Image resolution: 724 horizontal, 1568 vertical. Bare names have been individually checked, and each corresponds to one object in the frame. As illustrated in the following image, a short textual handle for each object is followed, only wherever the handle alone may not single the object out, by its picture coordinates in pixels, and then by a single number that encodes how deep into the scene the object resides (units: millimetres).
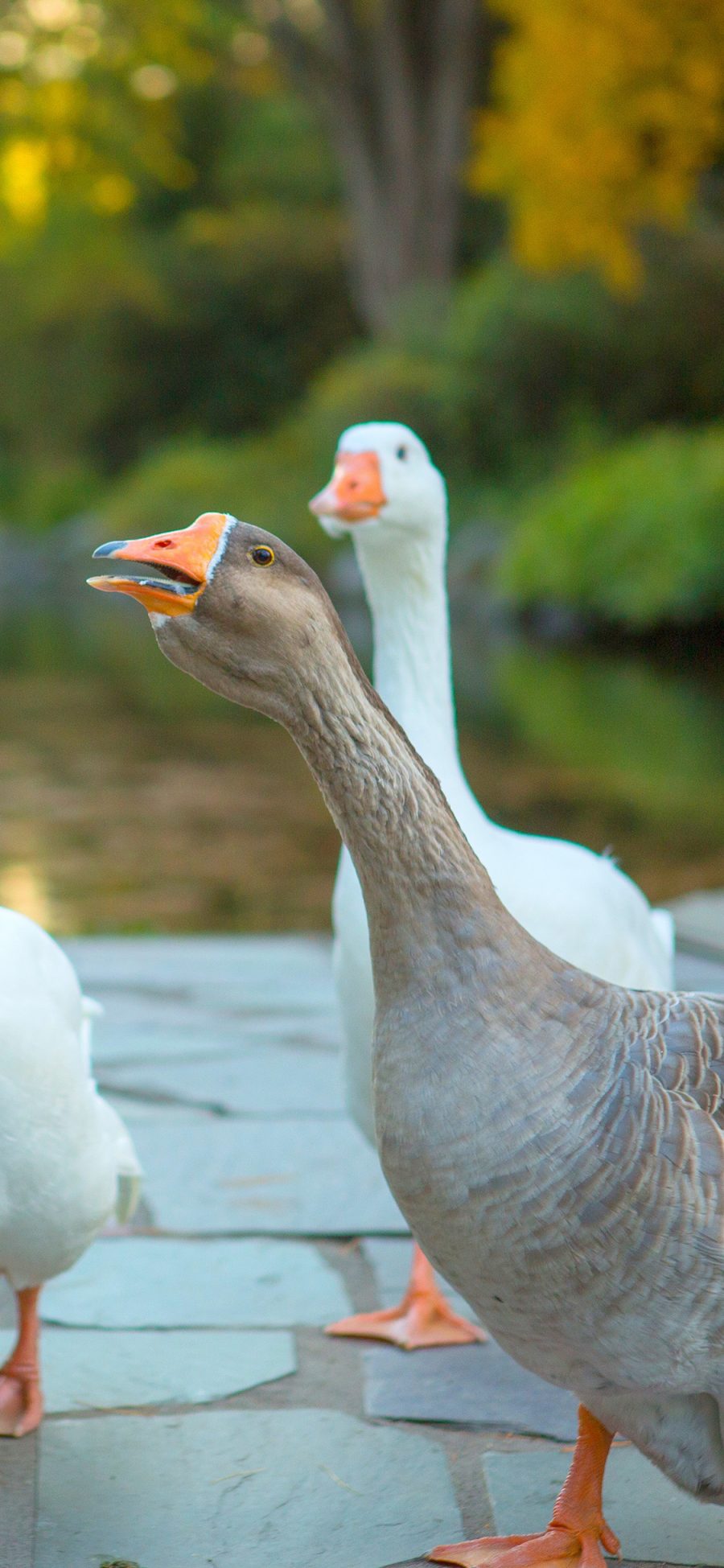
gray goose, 3662
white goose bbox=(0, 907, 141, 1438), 4488
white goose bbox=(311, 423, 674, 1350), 5664
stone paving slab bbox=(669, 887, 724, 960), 9586
